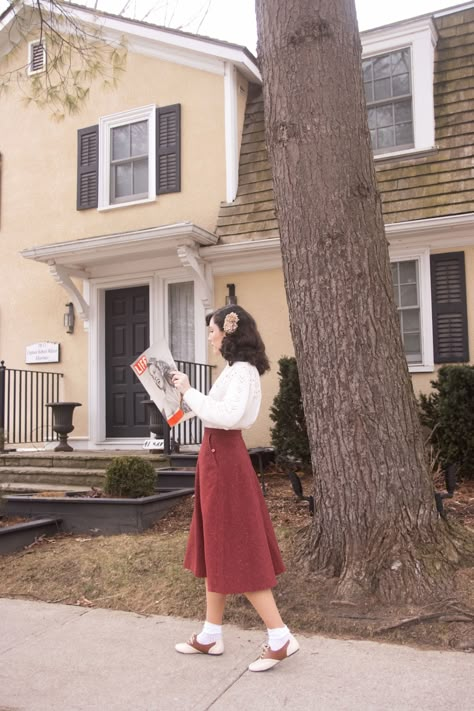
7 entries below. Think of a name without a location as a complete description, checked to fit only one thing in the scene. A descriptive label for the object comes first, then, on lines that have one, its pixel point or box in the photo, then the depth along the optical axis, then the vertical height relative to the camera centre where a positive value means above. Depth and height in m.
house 8.08 +2.56
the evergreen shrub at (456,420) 6.62 -0.28
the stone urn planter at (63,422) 9.20 -0.35
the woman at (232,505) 3.24 -0.55
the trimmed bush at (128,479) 6.01 -0.74
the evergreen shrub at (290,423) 7.30 -0.32
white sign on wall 9.91 +0.65
